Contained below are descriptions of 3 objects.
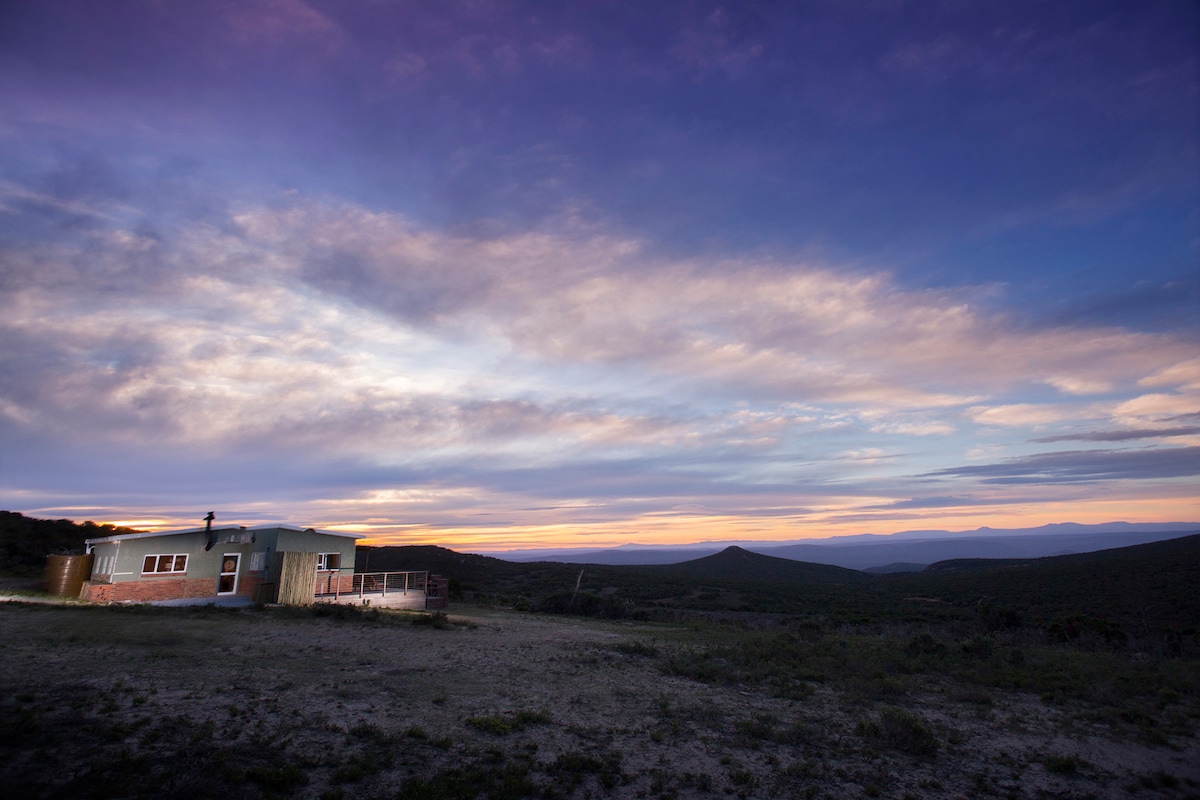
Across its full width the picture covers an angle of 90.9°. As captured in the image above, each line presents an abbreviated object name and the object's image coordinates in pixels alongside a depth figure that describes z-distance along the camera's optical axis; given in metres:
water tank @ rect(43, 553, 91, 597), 24.61
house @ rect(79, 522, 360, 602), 23.44
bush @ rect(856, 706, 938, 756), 9.49
